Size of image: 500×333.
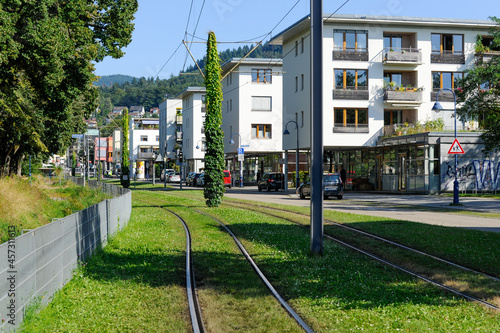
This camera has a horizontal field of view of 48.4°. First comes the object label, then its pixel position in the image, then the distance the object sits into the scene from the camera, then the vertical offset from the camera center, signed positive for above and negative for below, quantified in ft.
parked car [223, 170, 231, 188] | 187.87 -4.40
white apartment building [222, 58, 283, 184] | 217.56 +22.06
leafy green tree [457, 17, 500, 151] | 96.27 +12.69
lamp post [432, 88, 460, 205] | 89.86 -4.93
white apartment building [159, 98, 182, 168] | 355.70 +27.86
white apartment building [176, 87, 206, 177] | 285.23 +20.37
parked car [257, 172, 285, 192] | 169.99 -4.92
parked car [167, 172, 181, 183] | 255.91 -5.81
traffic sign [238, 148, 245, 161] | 181.06 +3.33
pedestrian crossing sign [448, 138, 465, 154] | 89.64 +2.66
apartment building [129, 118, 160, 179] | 425.28 +16.67
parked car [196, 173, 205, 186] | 212.25 -5.76
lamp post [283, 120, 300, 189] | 149.13 +0.26
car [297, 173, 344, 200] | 113.80 -4.17
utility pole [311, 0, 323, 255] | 37.19 +2.43
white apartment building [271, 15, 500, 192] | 151.23 +25.24
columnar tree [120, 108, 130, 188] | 202.76 +6.64
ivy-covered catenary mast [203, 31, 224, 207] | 83.71 +5.26
